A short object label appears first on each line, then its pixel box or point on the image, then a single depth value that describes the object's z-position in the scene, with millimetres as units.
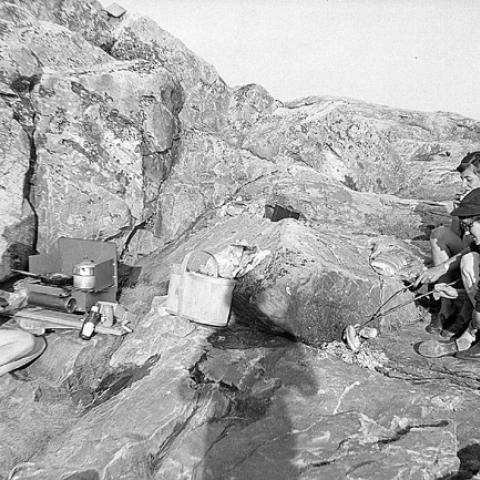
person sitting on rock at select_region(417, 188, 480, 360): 3668
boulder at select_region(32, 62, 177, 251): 6352
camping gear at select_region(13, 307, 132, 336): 4906
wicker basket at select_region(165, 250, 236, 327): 4371
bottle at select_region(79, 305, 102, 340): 4848
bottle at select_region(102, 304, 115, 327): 5000
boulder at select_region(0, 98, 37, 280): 5734
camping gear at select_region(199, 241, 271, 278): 4695
